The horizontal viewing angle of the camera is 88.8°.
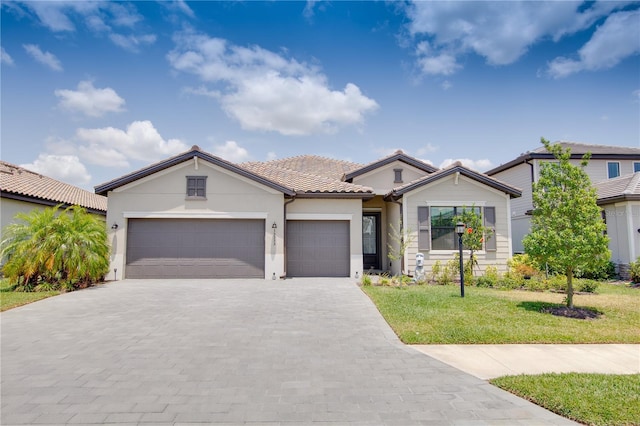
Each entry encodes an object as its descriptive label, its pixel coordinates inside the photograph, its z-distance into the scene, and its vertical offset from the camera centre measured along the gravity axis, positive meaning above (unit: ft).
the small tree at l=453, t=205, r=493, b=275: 42.75 +1.38
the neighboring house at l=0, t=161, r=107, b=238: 45.53 +8.08
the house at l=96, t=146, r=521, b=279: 43.91 +3.25
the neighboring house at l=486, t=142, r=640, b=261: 62.64 +15.19
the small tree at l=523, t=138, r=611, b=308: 25.04 +1.71
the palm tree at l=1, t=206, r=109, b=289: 34.47 -0.83
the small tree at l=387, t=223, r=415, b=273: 44.29 +0.64
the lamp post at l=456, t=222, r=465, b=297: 32.75 +1.46
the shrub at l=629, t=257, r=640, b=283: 41.16 -3.43
